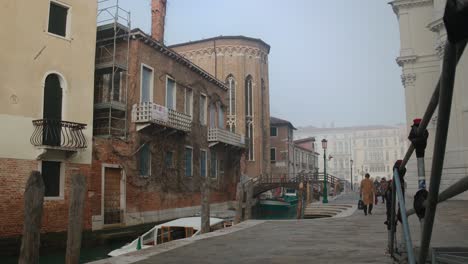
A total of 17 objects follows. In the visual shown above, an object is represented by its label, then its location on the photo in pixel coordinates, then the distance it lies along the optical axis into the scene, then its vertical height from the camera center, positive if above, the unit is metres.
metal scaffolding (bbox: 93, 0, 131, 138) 19.44 +4.55
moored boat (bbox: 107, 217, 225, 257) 13.65 -1.87
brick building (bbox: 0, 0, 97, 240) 14.23 +2.68
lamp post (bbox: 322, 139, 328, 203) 23.47 +1.63
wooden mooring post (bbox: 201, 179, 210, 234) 13.03 -1.10
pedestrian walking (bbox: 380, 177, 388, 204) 20.74 -0.46
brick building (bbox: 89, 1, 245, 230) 18.27 +2.07
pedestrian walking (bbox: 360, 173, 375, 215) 14.98 -0.64
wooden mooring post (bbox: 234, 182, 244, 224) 15.63 -1.00
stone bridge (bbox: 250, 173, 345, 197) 33.19 -0.67
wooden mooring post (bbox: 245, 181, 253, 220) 16.70 -0.99
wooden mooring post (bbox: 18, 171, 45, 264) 7.52 -0.72
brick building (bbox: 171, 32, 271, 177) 38.59 +8.93
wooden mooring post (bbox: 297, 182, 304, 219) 20.09 -1.38
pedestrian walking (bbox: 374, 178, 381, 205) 25.33 -0.75
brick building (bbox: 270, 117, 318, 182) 44.81 +2.84
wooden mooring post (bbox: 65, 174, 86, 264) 8.81 -0.86
